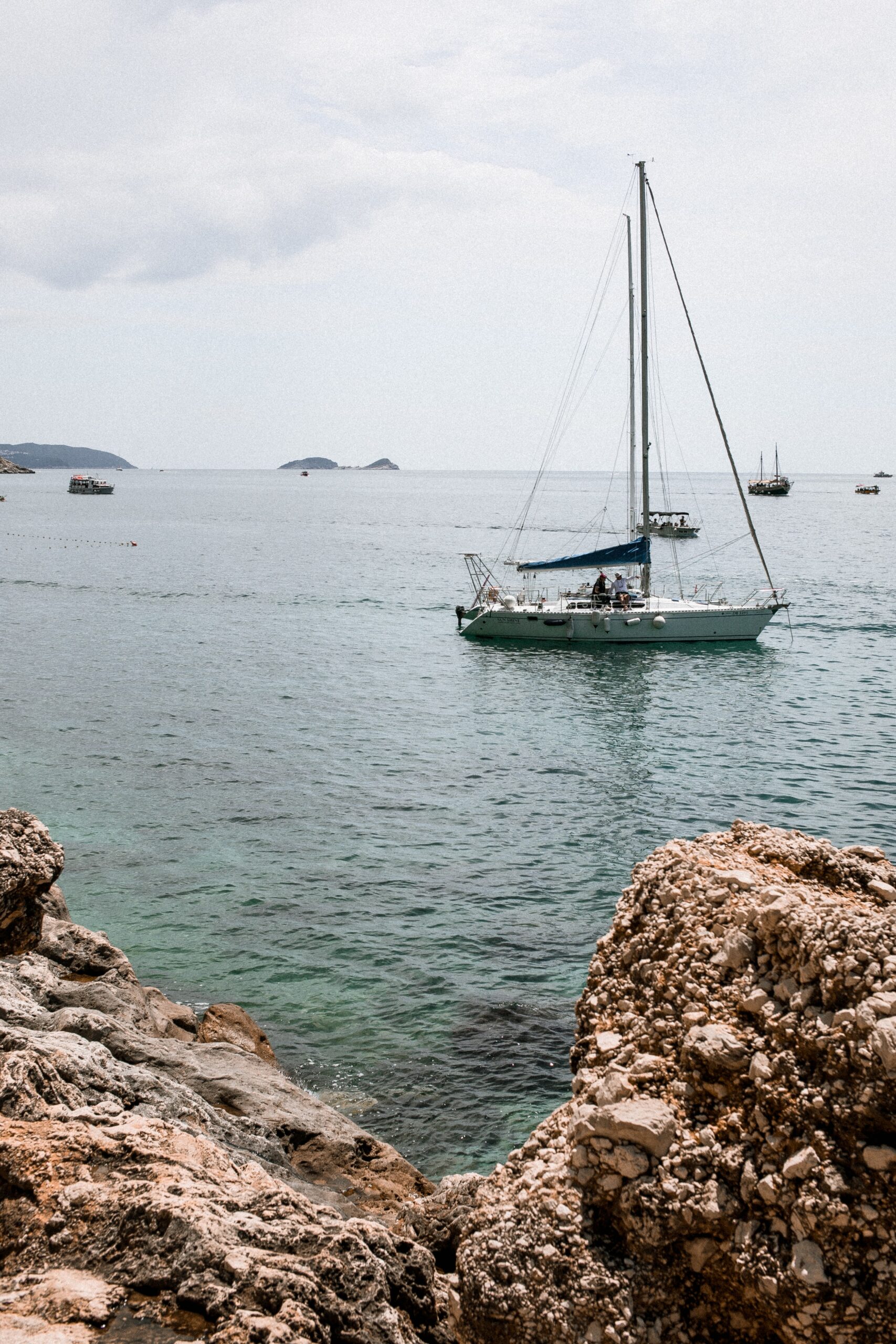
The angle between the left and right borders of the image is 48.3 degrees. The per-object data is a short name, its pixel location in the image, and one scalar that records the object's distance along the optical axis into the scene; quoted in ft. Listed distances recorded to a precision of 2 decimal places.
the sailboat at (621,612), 140.56
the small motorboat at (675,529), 354.54
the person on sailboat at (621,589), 143.35
